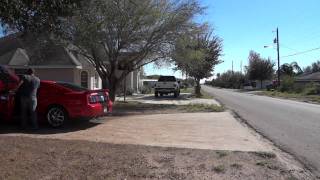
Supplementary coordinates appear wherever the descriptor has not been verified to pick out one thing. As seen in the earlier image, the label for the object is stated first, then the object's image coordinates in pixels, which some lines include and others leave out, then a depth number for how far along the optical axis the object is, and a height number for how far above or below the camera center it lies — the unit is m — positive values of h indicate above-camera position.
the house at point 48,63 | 15.74 +1.49
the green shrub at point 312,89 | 28.68 -0.27
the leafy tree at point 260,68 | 50.81 +3.62
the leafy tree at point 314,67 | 74.82 +5.88
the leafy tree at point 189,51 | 13.15 +1.84
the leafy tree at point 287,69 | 62.19 +4.22
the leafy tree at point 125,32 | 11.38 +2.54
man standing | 6.72 -0.22
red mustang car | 7.01 -0.36
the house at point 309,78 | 41.19 +1.35
